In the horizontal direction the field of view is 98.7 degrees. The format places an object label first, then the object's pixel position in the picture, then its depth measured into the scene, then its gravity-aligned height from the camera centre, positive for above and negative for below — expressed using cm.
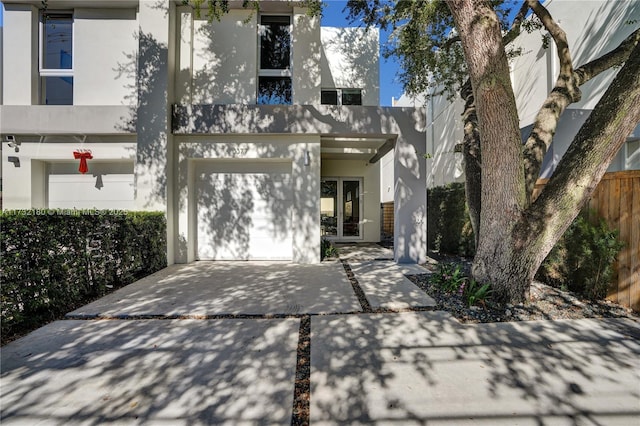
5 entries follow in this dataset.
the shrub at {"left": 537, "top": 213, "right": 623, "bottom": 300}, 376 -67
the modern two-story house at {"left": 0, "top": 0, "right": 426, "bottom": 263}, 647 +210
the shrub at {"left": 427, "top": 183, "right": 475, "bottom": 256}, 746 -27
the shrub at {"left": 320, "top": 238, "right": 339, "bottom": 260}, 741 -104
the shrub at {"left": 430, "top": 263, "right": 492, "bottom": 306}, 372 -109
